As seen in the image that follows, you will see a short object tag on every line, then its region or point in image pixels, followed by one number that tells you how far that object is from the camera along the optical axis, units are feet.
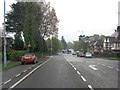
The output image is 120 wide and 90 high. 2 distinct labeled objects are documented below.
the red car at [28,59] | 44.15
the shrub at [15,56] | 61.03
